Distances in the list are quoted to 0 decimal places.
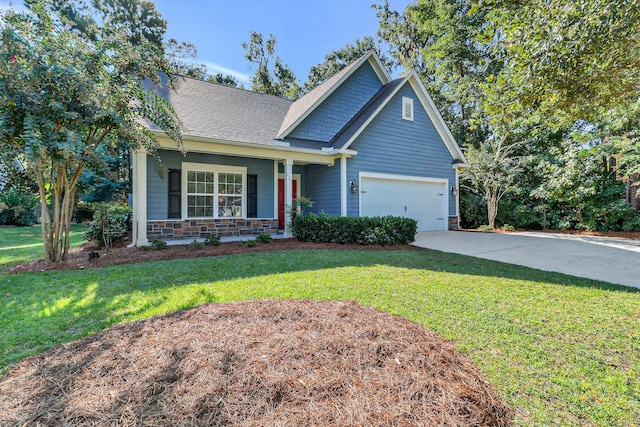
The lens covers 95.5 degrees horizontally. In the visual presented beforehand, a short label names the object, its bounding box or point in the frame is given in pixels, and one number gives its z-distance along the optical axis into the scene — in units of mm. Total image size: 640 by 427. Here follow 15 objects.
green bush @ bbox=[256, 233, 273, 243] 8383
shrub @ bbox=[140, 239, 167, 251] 7230
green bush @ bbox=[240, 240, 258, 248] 7766
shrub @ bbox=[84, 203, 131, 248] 7281
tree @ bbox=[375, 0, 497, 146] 16984
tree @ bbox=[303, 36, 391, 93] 22672
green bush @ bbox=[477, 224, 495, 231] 12625
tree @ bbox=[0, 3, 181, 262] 4676
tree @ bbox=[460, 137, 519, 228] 12766
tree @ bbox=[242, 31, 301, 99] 25000
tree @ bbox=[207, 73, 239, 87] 25219
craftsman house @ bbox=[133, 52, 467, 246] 8820
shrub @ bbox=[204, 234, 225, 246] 7836
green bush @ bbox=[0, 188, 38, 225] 15373
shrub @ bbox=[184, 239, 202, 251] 7310
